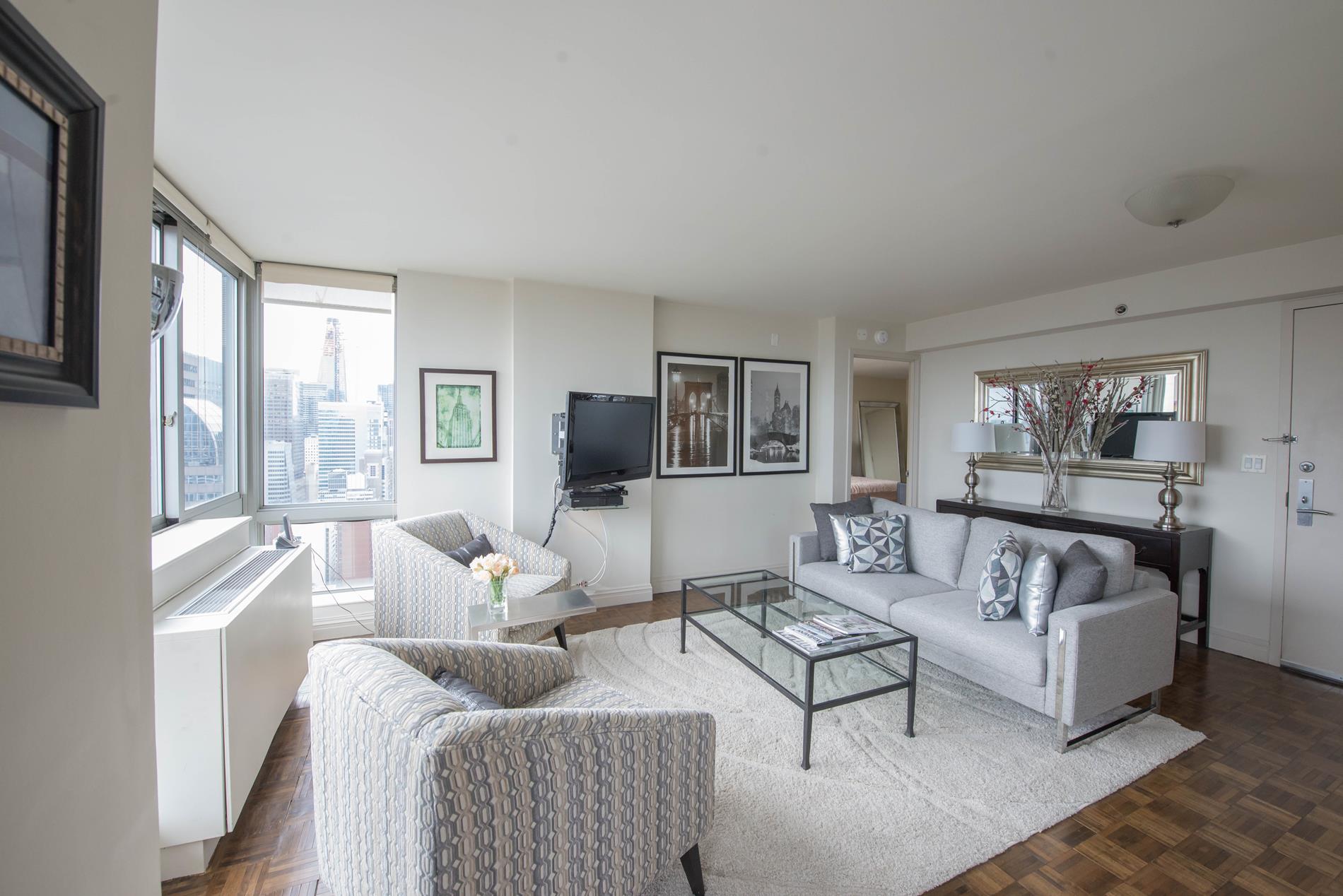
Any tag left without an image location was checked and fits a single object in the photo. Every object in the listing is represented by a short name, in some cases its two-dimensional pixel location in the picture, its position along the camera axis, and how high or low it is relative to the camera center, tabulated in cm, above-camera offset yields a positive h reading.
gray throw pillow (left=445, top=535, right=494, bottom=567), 322 -66
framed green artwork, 383 +17
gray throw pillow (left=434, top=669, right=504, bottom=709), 142 -69
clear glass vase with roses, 253 -60
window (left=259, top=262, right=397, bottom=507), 364 +34
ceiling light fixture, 223 +103
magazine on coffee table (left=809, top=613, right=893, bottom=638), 262 -90
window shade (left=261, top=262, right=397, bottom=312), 359 +103
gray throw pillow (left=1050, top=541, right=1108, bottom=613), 255 -65
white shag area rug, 179 -135
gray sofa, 238 -91
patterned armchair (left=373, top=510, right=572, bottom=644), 279 -75
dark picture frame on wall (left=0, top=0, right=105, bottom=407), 72 +31
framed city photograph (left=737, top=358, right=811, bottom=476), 500 +24
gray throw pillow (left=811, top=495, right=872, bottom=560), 394 -52
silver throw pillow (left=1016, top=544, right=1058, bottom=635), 260 -71
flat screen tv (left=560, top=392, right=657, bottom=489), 365 +1
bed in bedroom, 681 -57
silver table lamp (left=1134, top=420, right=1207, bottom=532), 337 +0
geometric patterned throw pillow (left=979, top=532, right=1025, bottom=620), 279 -71
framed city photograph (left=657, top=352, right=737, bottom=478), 467 +23
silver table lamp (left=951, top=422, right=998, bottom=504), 451 +5
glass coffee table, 241 -107
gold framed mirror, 366 +25
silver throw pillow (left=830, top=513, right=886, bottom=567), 374 -66
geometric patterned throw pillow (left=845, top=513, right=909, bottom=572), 364 -68
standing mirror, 821 +4
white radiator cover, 168 -89
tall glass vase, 412 -30
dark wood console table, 338 -62
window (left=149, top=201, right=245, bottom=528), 247 +26
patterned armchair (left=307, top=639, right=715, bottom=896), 109 -79
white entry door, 312 -31
